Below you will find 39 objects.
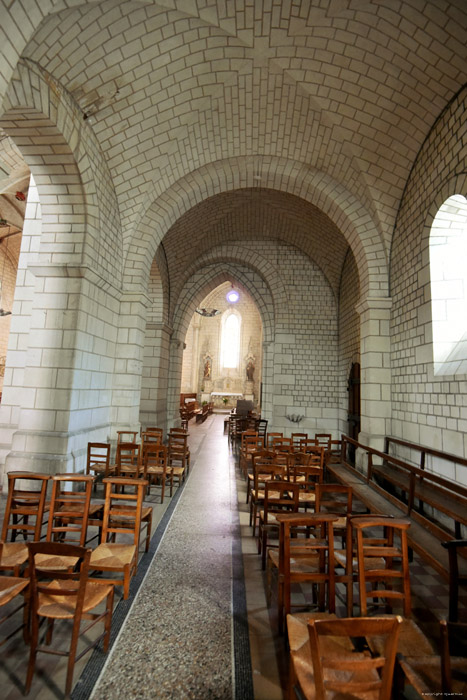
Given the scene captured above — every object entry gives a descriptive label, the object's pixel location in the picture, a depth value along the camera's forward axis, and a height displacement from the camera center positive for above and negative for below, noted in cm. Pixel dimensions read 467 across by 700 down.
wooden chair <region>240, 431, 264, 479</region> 585 -94
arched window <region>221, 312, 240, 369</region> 2475 +397
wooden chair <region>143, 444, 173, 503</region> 461 -114
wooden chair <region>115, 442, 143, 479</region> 456 -97
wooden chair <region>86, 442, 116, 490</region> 463 -110
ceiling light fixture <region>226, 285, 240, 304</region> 2230 +647
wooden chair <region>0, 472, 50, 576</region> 224 -105
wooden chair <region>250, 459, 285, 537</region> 369 -87
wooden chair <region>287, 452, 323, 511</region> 385 -98
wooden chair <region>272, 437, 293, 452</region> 598 -91
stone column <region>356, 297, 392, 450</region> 608 +46
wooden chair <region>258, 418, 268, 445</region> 986 -99
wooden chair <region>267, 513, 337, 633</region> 208 -112
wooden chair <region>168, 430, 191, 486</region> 535 -108
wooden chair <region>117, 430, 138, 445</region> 621 -85
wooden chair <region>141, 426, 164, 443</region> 617 -77
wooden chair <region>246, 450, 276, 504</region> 454 -84
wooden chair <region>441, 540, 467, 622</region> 225 -118
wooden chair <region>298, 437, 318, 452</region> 620 -95
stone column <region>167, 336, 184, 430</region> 1116 +30
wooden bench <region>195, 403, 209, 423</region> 1682 -106
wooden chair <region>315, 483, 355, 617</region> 212 -107
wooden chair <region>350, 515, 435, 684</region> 172 -103
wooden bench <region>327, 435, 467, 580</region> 289 -124
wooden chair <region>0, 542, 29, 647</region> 182 -113
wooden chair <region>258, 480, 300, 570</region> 297 -101
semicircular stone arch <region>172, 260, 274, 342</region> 1161 +377
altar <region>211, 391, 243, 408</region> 2283 -28
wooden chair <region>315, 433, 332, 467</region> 672 -112
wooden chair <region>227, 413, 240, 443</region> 954 -100
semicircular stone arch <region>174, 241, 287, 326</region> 1107 +431
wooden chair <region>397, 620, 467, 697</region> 128 -117
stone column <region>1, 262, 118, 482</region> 467 +18
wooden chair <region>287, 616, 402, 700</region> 114 -88
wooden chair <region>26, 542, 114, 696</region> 167 -116
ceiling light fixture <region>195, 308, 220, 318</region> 1784 +429
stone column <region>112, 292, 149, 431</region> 628 +46
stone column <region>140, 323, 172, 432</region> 961 +42
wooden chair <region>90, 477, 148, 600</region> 230 -118
